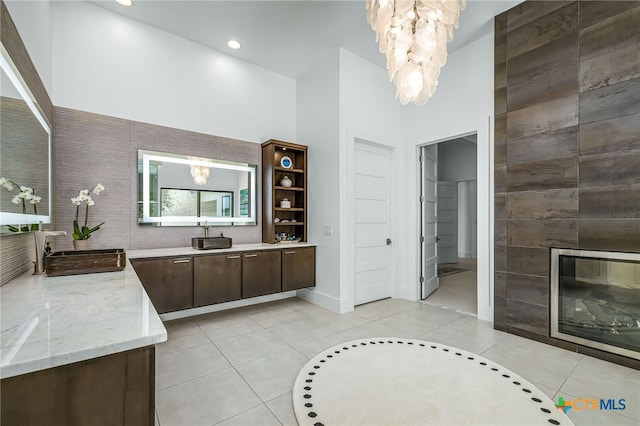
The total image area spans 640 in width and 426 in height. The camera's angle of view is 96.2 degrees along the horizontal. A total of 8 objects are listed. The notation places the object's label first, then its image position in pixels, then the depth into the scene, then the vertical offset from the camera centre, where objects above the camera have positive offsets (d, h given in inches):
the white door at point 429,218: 182.9 -3.7
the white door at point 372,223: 171.5 -6.1
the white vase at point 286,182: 176.4 +19.1
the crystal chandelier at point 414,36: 88.0 +56.5
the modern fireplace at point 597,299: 100.7 -33.1
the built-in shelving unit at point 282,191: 169.9 +13.8
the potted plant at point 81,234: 106.7 -7.6
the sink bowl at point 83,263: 77.6 -14.2
